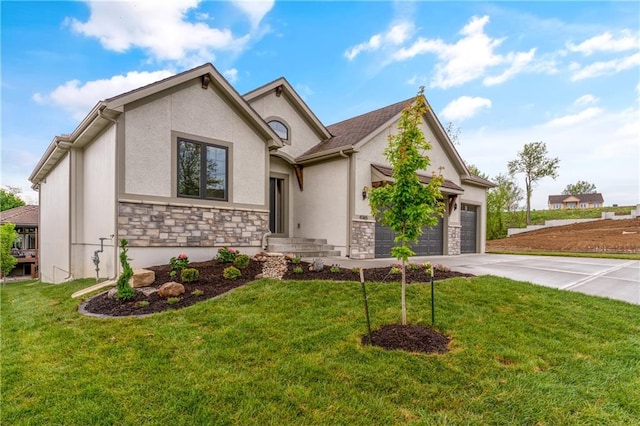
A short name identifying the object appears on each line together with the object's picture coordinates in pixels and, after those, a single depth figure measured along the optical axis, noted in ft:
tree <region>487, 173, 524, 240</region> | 88.69
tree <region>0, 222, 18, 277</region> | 55.01
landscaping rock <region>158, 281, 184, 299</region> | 18.92
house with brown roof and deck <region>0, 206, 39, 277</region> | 70.23
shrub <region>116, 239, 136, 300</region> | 18.38
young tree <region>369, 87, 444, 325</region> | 13.23
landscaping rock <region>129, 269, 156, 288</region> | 20.93
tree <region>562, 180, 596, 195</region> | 207.51
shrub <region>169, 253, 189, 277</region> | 24.65
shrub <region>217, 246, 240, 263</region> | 27.71
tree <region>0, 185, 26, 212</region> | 131.84
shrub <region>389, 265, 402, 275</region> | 23.83
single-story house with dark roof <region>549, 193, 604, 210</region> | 206.59
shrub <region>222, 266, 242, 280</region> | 22.91
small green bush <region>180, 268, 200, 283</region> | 21.52
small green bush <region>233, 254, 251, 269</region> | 26.40
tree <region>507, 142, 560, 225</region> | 106.93
